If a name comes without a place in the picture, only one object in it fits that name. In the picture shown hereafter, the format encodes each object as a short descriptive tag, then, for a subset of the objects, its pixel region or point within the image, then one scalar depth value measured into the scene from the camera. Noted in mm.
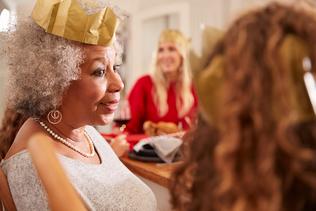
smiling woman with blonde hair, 2363
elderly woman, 743
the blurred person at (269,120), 324
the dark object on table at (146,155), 1290
